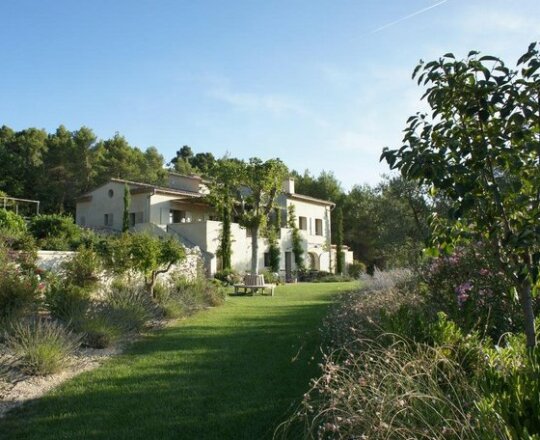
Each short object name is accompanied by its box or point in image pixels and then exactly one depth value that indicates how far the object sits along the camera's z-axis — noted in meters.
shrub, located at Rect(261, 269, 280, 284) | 29.74
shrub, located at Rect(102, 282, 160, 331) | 9.84
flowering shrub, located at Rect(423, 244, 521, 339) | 5.77
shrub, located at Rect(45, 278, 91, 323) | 9.38
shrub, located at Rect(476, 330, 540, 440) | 2.27
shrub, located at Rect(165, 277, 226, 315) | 13.64
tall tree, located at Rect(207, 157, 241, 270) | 28.52
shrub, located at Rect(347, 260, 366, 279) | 38.88
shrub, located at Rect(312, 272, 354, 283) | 33.94
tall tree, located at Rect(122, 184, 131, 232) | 31.33
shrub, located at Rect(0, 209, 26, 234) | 20.39
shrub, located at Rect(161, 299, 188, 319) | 12.49
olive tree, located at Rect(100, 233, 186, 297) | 13.54
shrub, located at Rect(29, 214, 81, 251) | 22.63
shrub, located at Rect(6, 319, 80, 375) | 6.55
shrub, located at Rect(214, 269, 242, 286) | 27.81
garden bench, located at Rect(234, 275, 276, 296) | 21.73
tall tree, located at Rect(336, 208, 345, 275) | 40.56
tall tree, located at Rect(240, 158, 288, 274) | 27.92
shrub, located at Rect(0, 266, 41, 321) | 9.44
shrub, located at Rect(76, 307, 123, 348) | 8.56
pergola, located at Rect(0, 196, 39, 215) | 26.59
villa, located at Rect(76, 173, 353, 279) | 30.73
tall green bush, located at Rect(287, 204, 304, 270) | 36.72
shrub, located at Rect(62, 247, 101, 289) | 12.57
